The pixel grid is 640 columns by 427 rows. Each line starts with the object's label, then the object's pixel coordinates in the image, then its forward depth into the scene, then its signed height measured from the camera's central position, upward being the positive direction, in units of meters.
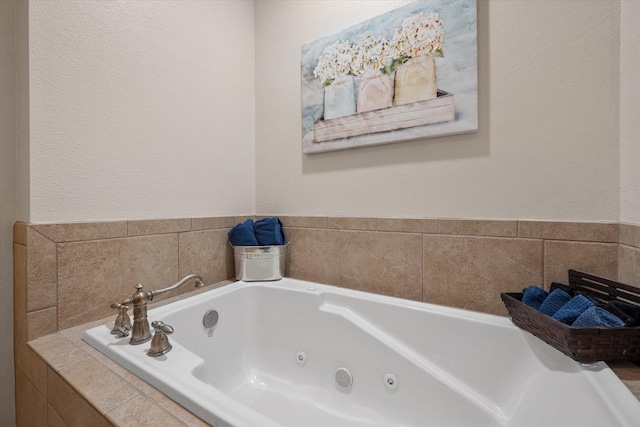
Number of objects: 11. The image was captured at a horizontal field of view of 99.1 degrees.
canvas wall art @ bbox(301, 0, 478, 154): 1.04 +0.58
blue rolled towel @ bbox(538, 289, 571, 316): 0.75 -0.25
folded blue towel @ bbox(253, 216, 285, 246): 1.38 -0.09
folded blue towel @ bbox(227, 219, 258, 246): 1.36 -0.10
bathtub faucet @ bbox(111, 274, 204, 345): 0.78 -0.30
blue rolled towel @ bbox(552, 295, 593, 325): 0.68 -0.25
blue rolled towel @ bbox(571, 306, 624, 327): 0.63 -0.25
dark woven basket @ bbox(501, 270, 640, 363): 0.62 -0.29
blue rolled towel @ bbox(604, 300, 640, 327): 0.64 -0.24
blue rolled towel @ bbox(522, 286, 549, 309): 0.82 -0.25
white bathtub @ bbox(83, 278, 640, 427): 0.61 -0.48
